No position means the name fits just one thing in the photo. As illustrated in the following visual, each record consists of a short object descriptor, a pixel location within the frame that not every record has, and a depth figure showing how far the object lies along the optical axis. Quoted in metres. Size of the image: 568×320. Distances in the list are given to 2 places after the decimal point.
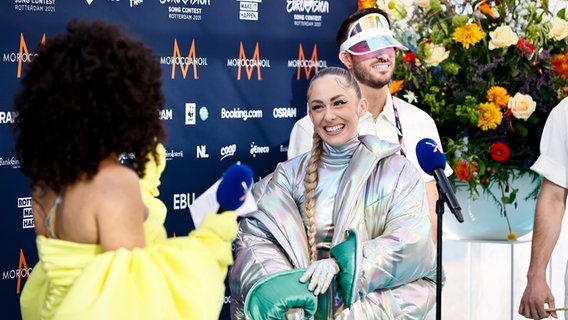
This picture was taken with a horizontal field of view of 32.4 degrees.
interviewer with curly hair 2.50
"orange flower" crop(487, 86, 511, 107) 4.96
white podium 5.29
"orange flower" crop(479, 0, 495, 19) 5.09
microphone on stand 3.43
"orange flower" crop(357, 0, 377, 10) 5.60
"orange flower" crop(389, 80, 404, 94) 5.18
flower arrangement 4.99
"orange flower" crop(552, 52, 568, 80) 4.97
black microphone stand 3.36
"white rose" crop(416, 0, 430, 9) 5.16
